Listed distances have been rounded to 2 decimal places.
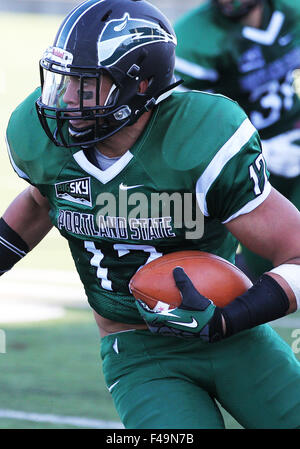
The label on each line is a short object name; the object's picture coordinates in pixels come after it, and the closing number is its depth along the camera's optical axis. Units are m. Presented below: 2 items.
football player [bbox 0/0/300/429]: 5.75
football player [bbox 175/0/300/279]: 10.69
